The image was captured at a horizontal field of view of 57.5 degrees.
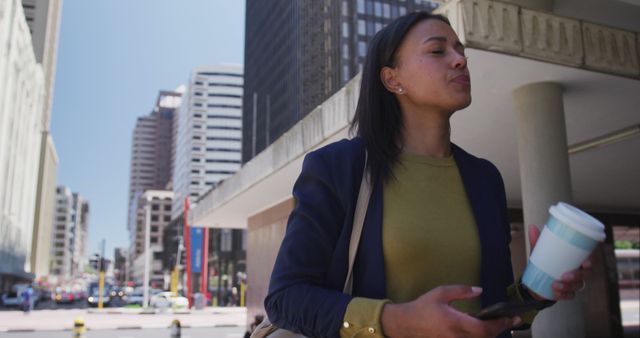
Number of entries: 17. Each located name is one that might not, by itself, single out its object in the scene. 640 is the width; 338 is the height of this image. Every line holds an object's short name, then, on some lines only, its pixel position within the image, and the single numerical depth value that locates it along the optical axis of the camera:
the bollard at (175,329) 10.40
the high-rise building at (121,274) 87.20
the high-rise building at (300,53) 75.62
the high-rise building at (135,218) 189.38
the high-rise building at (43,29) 93.56
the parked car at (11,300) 44.50
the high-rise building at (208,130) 142.00
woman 1.28
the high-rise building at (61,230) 173.49
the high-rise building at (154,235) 138.88
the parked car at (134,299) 44.56
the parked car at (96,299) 41.34
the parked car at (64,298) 49.94
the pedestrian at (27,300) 31.84
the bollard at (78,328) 10.62
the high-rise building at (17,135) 40.44
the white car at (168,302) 34.88
